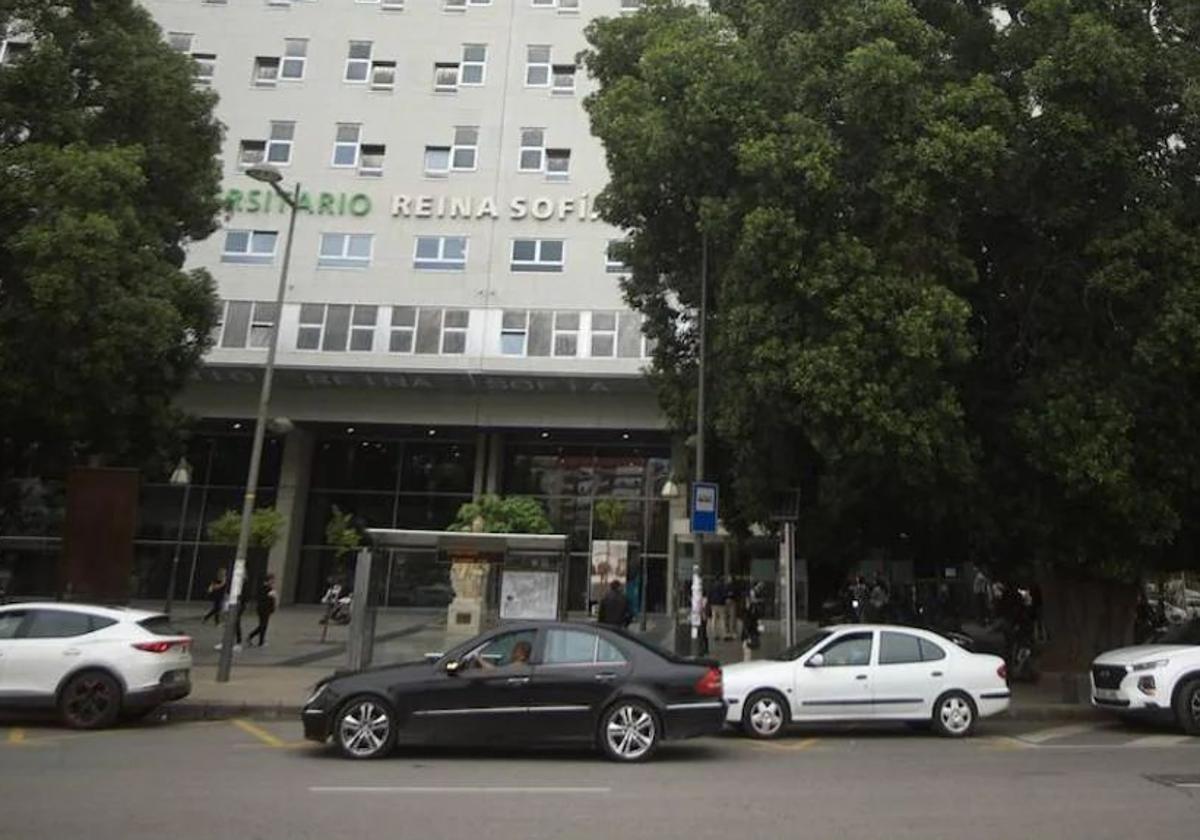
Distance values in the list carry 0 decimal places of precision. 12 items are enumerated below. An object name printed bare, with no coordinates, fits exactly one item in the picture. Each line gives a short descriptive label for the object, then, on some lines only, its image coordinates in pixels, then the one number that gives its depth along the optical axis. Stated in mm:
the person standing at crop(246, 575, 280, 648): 21688
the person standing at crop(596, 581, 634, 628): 17703
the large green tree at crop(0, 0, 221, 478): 16281
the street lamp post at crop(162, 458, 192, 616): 31916
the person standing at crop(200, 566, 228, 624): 24372
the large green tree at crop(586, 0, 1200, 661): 13727
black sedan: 9797
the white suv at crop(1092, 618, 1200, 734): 12508
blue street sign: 17016
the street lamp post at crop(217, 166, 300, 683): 15859
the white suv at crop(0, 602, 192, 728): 11844
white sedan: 12156
